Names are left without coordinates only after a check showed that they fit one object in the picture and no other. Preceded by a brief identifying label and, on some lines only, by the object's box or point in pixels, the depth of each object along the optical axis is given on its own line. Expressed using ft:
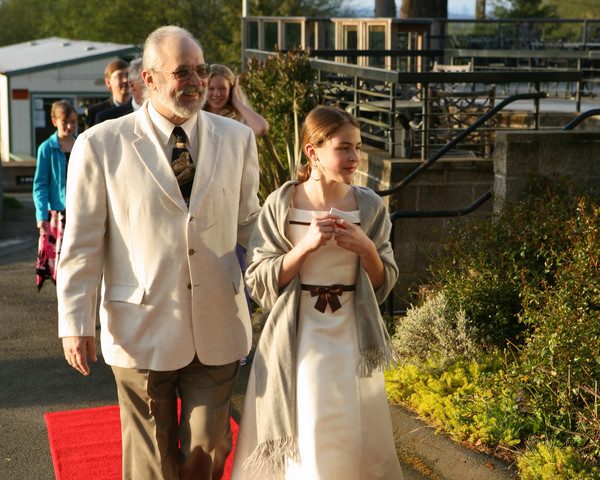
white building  84.28
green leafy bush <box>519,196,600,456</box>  14.76
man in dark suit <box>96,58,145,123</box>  21.25
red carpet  16.17
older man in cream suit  12.13
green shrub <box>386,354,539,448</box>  15.88
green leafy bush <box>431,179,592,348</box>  19.92
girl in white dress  12.02
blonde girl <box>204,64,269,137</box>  21.15
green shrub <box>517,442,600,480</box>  13.76
